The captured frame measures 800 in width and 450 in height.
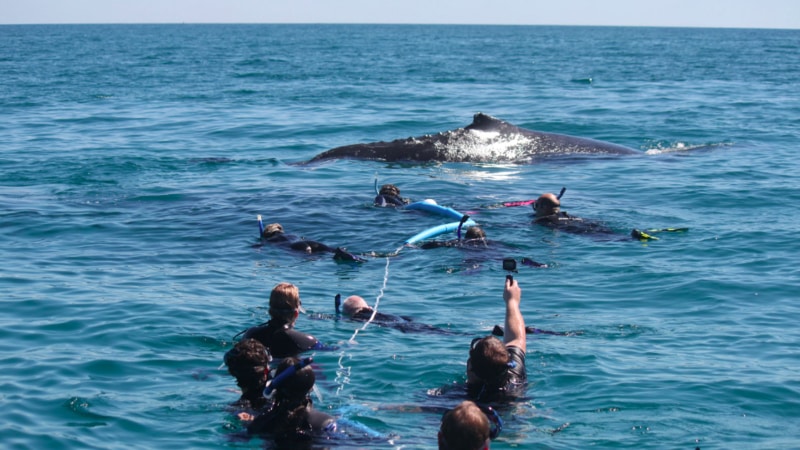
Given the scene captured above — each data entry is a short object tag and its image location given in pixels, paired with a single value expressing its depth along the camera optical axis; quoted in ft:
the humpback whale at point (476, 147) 75.56
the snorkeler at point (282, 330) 30.63
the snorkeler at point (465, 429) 18.35
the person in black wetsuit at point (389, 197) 58.59
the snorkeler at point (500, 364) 26.61
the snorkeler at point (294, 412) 23.46
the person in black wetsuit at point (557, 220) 52.70
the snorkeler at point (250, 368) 25.77
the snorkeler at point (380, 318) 36.50
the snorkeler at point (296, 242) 46.52
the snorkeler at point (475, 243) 48.09
